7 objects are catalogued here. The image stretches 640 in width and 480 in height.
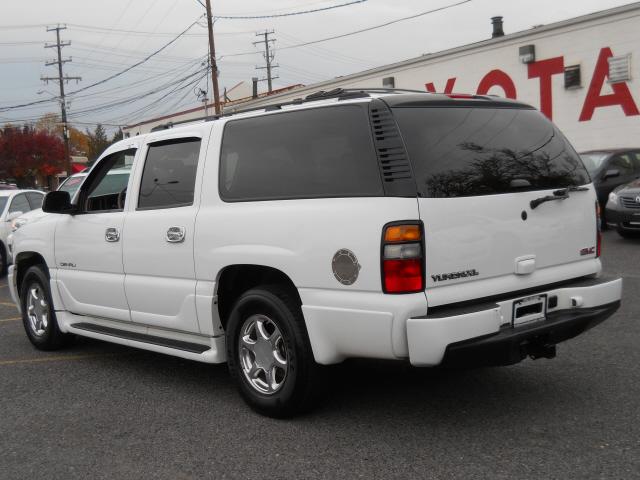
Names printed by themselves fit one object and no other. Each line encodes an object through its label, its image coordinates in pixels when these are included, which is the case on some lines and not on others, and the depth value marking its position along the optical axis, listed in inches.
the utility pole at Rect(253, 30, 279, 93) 2556.6
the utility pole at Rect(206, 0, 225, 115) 1210.0
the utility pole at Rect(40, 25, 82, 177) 2303.2
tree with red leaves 2226.9
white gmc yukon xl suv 147.8
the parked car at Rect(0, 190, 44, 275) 514.6
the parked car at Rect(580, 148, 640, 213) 553.9
